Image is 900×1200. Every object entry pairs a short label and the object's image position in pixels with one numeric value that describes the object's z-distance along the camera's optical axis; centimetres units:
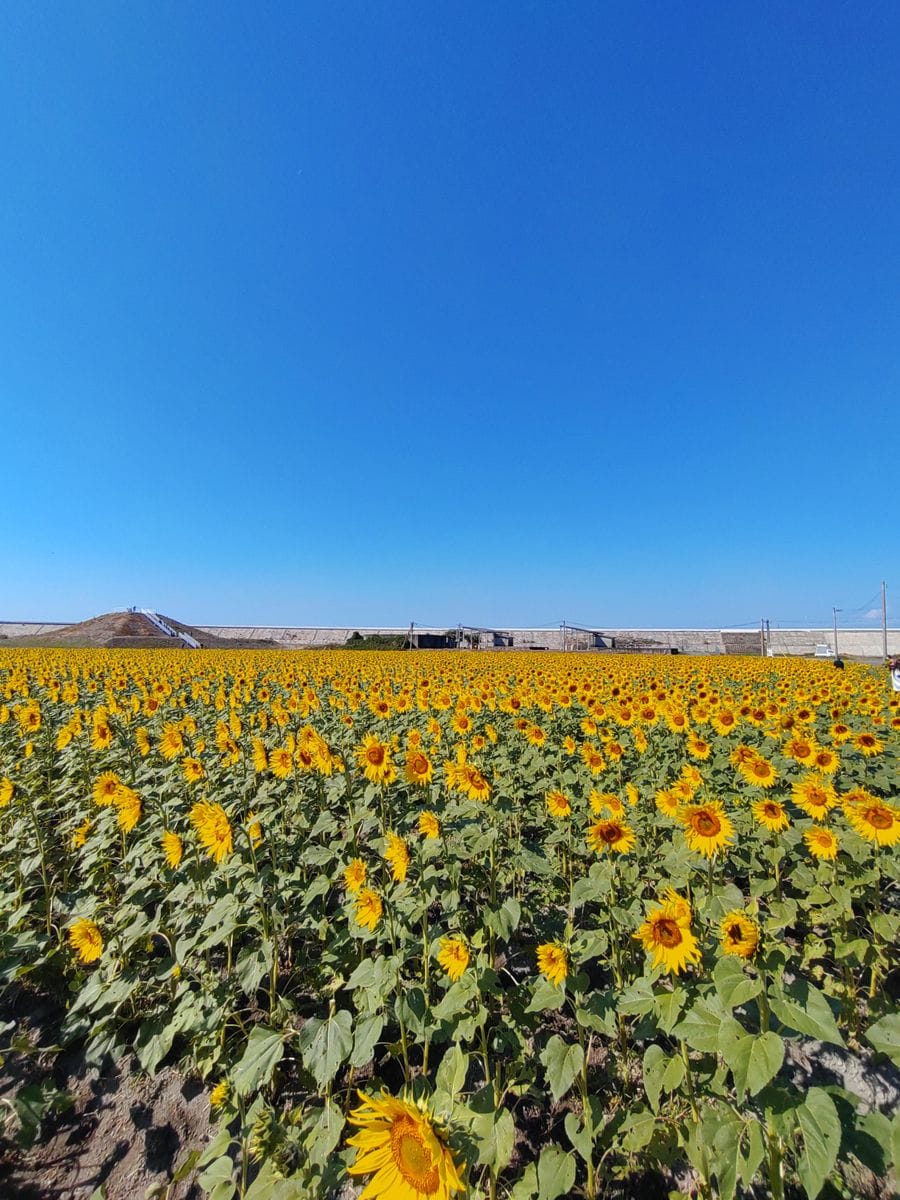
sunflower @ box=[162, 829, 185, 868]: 284
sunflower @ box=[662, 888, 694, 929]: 204
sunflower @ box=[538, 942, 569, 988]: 204
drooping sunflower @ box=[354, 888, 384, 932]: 243
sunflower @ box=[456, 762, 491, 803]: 290
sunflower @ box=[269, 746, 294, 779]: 344
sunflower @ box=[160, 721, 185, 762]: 379
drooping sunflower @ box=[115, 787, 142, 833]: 317
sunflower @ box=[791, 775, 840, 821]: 307
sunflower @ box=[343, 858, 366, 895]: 261
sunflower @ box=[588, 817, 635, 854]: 255
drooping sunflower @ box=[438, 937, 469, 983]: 219
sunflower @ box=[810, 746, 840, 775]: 334
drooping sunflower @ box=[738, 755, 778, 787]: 356
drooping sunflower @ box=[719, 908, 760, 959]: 178
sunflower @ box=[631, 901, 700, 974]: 201
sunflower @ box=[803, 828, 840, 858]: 251
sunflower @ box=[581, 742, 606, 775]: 388
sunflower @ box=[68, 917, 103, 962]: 284
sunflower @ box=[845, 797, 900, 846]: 263
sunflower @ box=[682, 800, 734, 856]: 250
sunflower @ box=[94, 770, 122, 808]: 338
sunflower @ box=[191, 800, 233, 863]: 274
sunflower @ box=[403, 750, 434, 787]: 303
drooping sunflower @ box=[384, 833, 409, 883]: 236
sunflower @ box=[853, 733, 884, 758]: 400
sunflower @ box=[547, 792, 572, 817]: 336
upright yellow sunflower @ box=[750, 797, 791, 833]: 295
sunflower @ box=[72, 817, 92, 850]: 365
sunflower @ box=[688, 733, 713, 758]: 418
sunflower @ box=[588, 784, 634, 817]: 294
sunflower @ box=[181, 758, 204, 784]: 344
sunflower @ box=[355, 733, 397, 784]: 318
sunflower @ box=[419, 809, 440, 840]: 261
